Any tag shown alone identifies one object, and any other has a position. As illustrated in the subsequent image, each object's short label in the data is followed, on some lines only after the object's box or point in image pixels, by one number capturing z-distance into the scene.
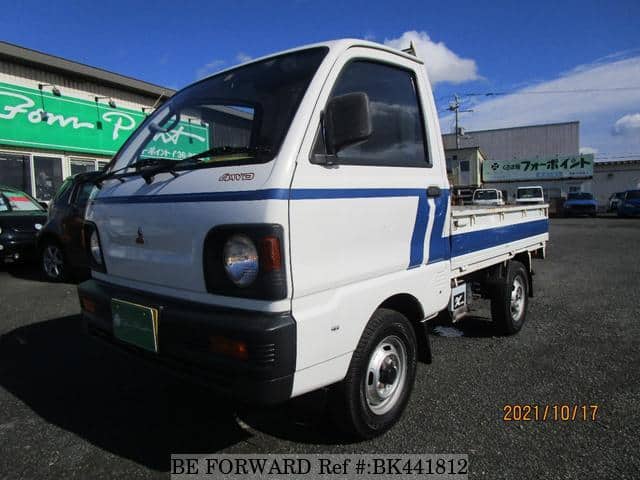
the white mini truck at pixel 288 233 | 1.86
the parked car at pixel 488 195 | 23.61
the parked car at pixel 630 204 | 23.25
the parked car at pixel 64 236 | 6.71
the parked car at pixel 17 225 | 7.48
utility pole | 40.26
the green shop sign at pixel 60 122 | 9.98
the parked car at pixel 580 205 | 25.48
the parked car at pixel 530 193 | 25.91
